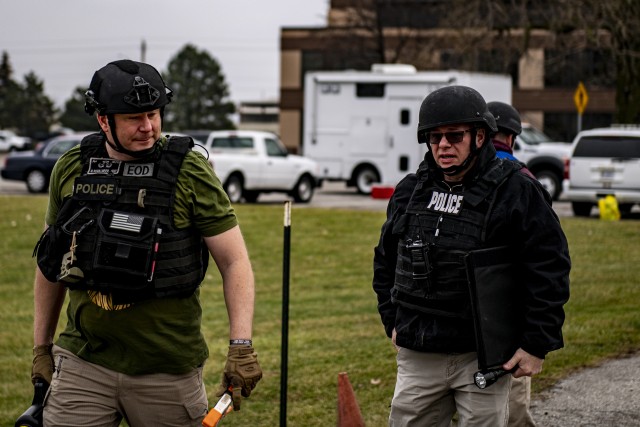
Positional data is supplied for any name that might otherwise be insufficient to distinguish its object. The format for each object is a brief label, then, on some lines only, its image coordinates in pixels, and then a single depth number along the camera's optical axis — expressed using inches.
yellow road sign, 1132.5
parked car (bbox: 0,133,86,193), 1109.7
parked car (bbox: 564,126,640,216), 813.9
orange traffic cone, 228.1
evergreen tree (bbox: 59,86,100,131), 4578.7
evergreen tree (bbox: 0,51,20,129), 4347.9
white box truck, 1101.1
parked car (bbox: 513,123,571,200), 1004.6
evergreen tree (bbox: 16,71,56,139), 4350.4
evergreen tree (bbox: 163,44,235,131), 4168.3
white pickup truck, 968.3
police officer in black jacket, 155.5
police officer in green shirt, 149.4
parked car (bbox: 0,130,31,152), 2870.1
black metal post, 212.1
